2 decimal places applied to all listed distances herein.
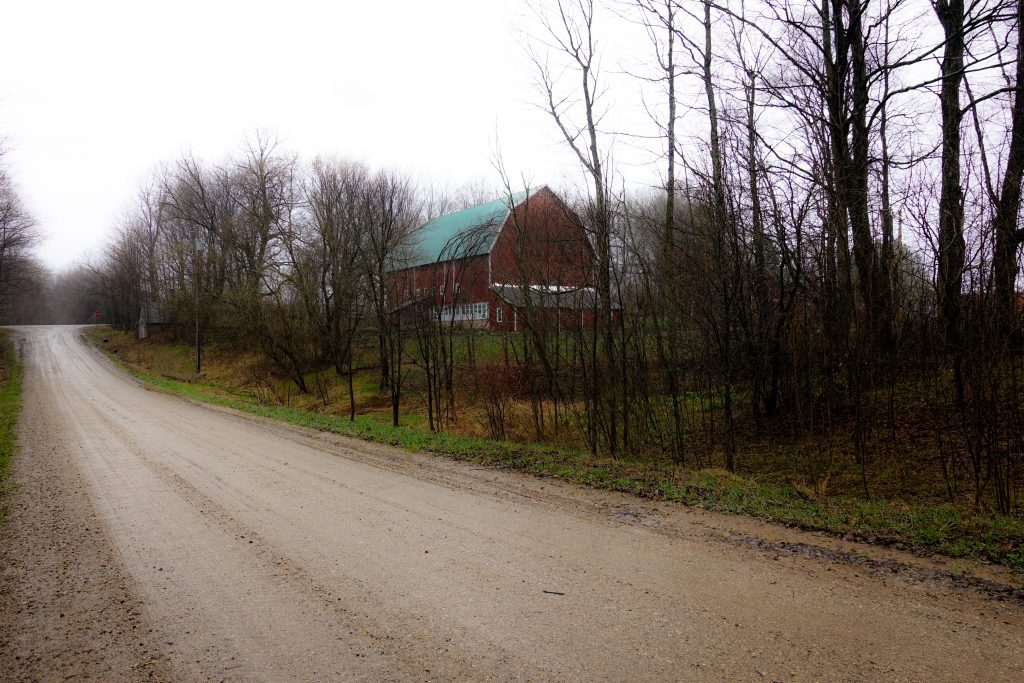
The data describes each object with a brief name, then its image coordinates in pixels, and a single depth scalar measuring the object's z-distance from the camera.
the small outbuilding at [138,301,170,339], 53.56
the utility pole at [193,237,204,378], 37.16
